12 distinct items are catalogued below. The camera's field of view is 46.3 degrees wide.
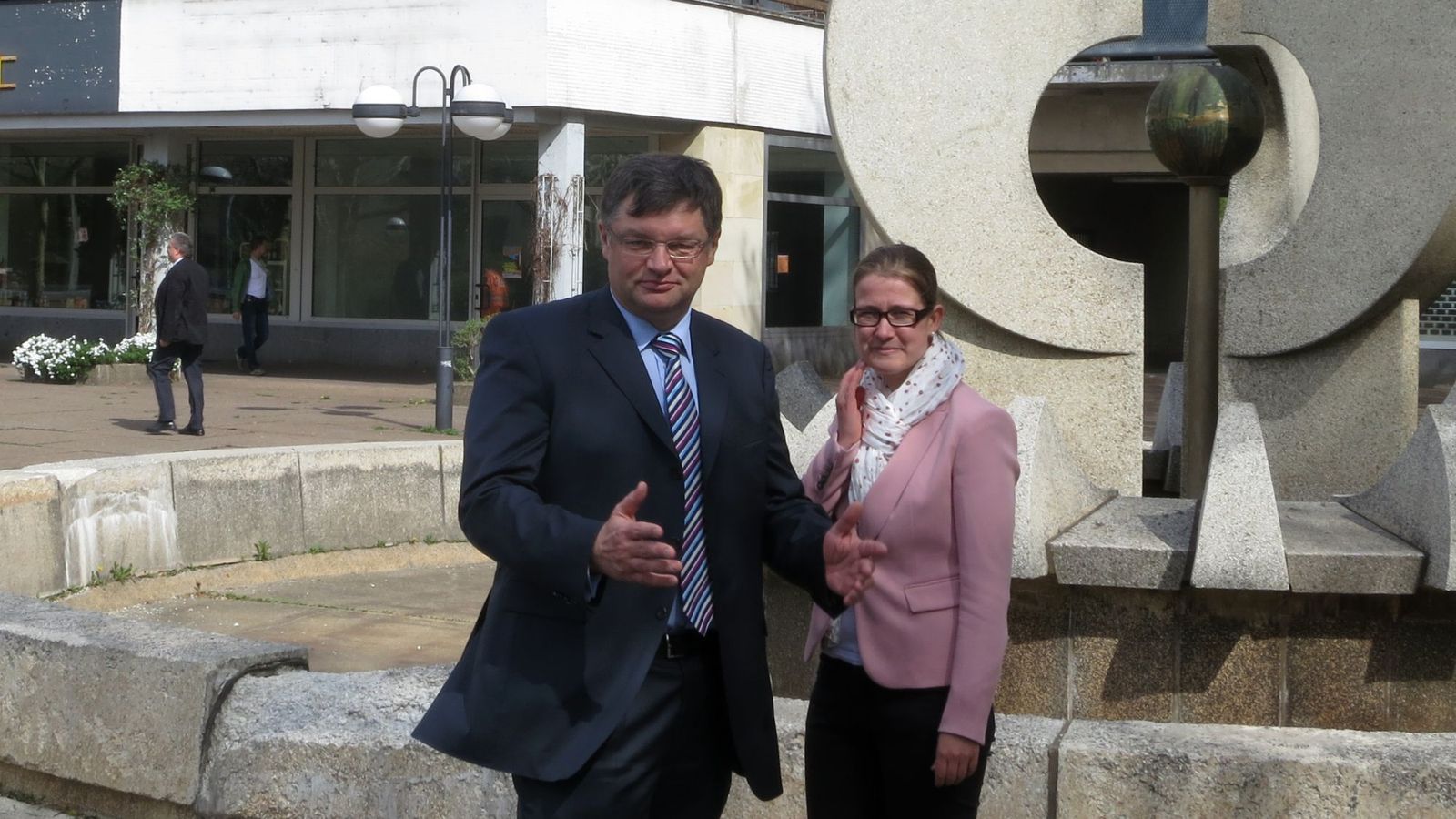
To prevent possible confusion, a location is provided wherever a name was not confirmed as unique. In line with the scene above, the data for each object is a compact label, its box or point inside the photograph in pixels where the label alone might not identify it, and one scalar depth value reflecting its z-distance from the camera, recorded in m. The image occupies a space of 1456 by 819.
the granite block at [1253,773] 3.29
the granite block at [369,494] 8.45
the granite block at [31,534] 6.94
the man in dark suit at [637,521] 2.83
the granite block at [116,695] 4.22
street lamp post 15.27
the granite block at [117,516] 7.32
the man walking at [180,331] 14.38
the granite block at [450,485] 8.82
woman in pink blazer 3.17
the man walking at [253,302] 22.30
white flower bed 19.66
